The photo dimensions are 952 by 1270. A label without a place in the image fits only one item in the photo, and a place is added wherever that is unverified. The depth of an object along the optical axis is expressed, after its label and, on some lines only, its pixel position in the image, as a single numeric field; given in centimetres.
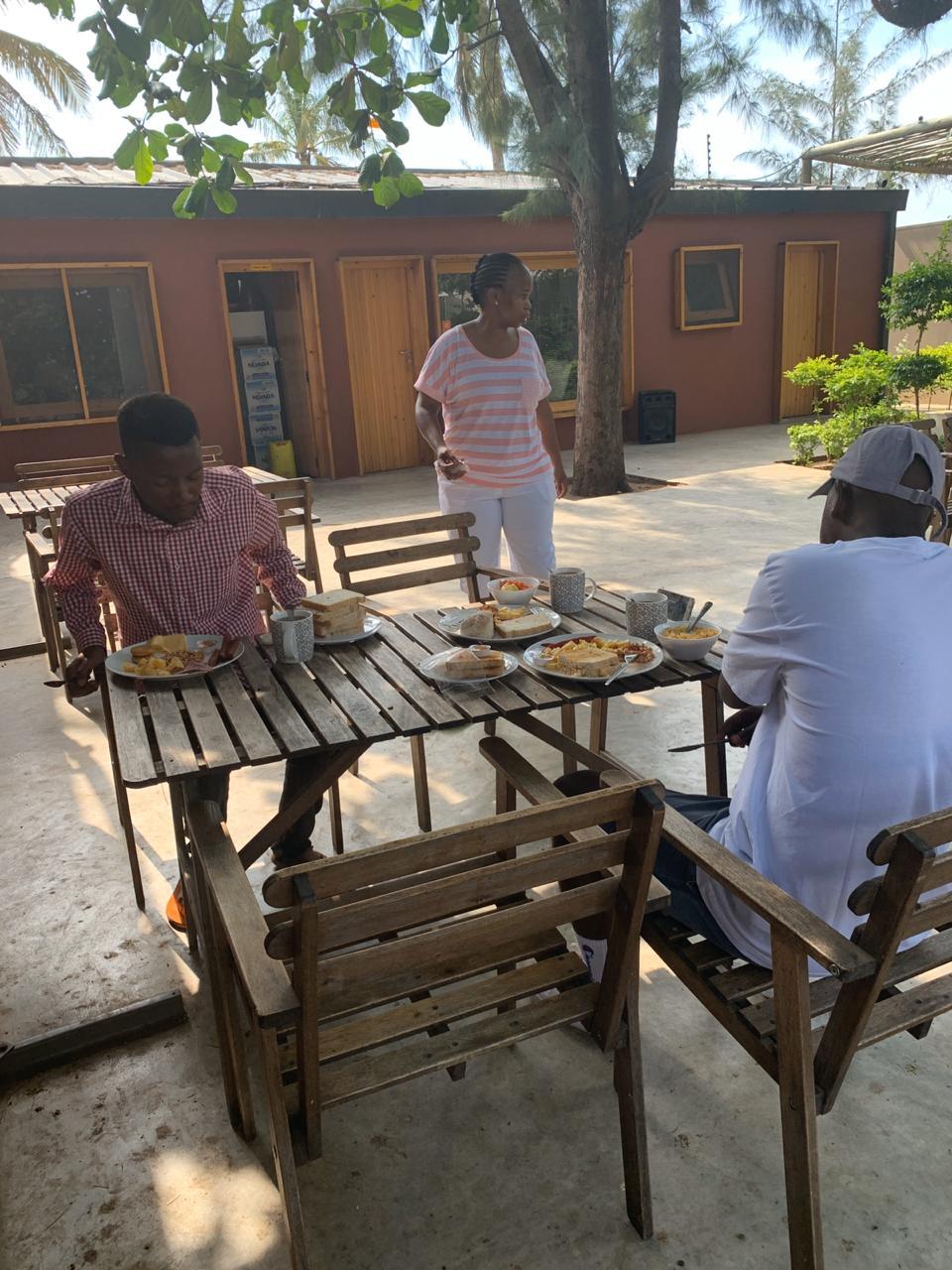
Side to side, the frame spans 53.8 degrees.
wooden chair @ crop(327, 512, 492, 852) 303
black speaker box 1167
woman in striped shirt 362
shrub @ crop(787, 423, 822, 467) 912
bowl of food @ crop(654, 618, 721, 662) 223
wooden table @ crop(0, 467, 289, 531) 462
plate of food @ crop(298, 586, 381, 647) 247
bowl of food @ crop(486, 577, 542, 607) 266
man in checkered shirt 231
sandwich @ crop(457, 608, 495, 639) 245
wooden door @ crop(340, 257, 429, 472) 1018
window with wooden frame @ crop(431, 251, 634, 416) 1058
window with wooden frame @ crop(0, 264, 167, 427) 899
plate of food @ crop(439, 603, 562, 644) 241
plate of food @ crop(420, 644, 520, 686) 214
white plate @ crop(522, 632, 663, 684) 209
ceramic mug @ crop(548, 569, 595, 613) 264
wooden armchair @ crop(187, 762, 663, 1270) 122
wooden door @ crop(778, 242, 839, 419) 1273
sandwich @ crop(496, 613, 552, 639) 240
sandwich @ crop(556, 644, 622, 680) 209
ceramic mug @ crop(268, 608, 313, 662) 231
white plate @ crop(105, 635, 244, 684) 220
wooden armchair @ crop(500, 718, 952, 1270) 126
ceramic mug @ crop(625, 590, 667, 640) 240
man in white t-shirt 148
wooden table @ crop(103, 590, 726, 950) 186
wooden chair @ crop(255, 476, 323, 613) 439
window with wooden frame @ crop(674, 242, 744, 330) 1189
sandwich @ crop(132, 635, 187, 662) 229
